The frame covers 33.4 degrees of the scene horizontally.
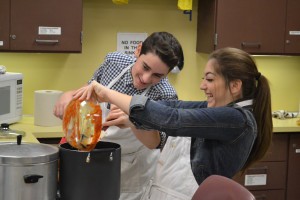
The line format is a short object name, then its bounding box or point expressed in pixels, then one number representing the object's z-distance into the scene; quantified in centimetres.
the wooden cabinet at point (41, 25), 315
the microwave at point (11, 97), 311
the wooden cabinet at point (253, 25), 346
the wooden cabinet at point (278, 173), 354
